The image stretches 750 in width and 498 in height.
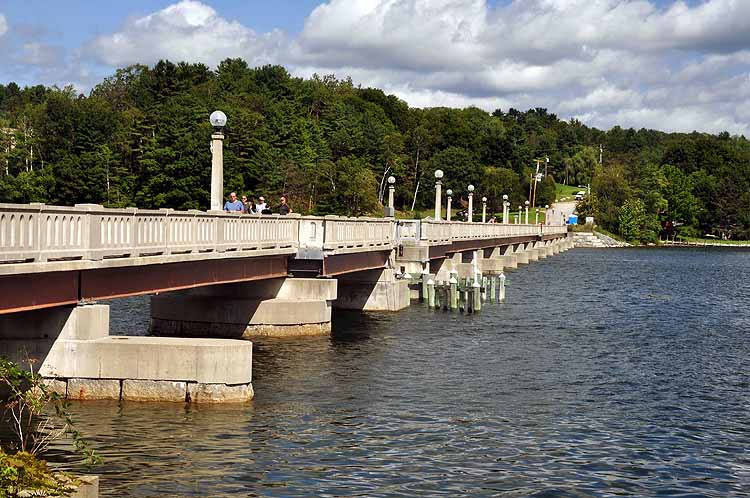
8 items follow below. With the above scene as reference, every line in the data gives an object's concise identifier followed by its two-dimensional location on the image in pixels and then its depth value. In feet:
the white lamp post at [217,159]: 86.74
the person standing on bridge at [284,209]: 121.66
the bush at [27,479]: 32.17
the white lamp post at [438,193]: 172.59
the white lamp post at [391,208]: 154.40
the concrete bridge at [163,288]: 62.28
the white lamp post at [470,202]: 251.39
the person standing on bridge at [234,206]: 104.73
